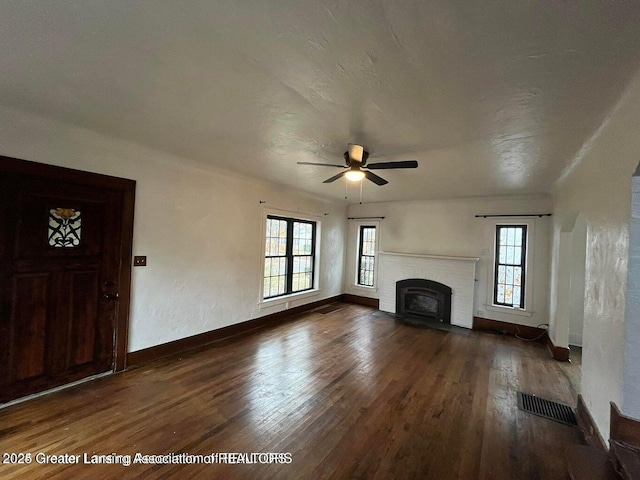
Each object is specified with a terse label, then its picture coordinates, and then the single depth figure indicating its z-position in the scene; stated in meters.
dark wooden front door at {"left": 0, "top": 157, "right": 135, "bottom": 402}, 2.47
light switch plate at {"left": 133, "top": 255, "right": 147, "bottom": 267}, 3.30
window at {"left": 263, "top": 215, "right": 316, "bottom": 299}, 5.29
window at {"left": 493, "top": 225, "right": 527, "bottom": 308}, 5.16
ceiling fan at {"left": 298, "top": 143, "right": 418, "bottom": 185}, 2.69
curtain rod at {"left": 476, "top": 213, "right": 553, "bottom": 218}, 4.85
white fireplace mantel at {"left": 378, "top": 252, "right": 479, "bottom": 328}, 5.44
